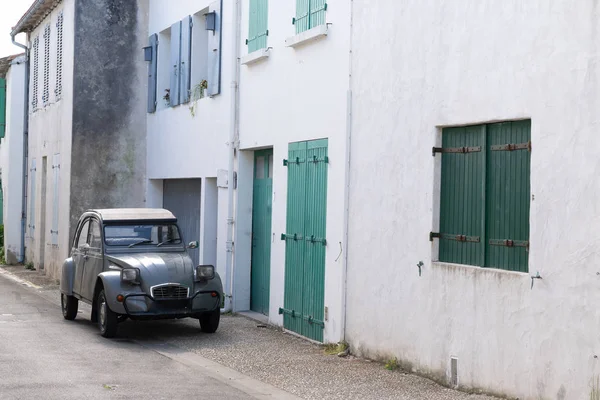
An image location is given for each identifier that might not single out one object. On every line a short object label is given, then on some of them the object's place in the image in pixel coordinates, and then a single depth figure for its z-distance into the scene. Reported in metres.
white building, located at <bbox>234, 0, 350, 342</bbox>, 11.77
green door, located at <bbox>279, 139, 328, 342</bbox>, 12.15
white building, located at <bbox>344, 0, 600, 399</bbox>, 7.50
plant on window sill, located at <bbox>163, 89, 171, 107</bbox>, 19.41
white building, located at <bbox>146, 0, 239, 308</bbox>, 15.63
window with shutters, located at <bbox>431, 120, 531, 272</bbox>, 8.43
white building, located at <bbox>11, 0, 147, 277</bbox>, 20.64
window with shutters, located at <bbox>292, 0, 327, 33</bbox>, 12.28
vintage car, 12.27
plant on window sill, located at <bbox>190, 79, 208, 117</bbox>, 17.01
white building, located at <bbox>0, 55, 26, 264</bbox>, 28.53
